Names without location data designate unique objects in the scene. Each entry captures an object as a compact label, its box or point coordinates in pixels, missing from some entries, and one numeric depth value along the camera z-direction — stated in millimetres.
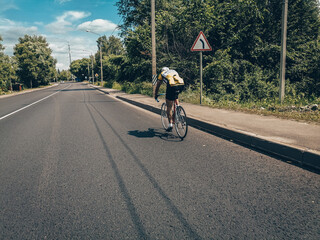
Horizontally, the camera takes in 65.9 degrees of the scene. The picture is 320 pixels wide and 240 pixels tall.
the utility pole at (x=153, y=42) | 16391
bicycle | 6078
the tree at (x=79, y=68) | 119150
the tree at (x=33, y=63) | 51281
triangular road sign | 10133
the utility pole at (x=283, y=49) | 9930
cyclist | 5961
